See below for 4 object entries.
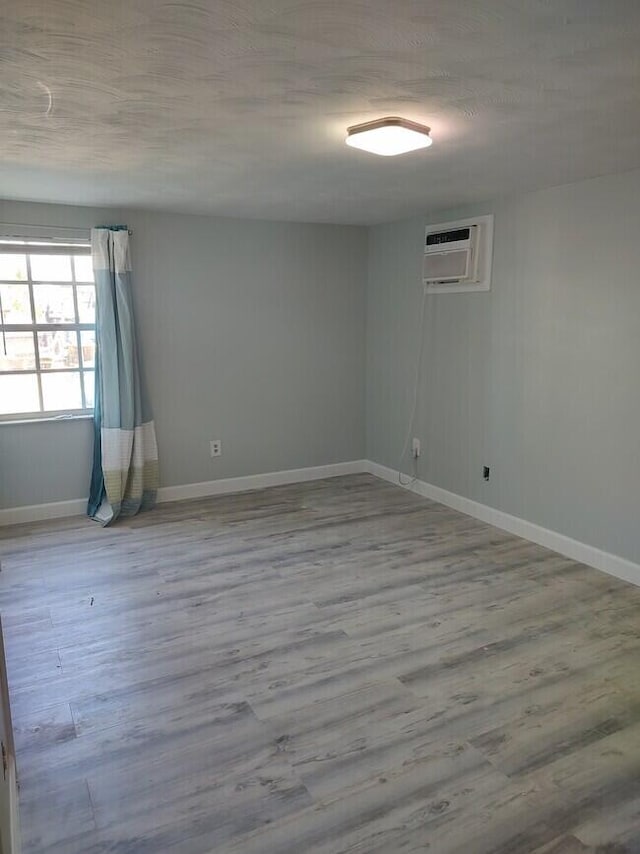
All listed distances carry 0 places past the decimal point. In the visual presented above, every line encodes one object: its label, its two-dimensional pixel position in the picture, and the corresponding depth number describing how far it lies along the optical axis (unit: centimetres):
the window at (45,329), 416
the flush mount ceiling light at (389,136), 230
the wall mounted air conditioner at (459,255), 412
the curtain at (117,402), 423
